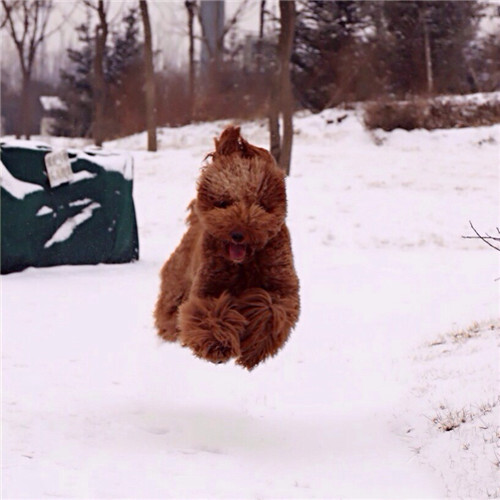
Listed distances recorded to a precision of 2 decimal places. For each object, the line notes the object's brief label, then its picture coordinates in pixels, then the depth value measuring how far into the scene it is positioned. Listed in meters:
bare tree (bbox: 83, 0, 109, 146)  25.36
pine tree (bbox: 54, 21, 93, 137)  38.94
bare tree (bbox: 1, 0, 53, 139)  29.66
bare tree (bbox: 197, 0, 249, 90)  33.41
